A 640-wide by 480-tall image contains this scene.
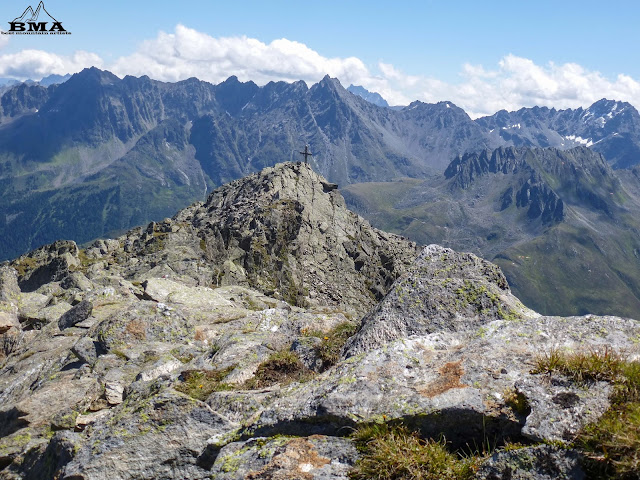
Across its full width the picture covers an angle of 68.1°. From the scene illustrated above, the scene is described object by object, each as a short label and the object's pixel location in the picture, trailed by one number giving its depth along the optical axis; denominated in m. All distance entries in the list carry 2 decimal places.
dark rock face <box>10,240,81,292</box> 83.06
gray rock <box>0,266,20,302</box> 45.28
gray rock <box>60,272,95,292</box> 50.65
